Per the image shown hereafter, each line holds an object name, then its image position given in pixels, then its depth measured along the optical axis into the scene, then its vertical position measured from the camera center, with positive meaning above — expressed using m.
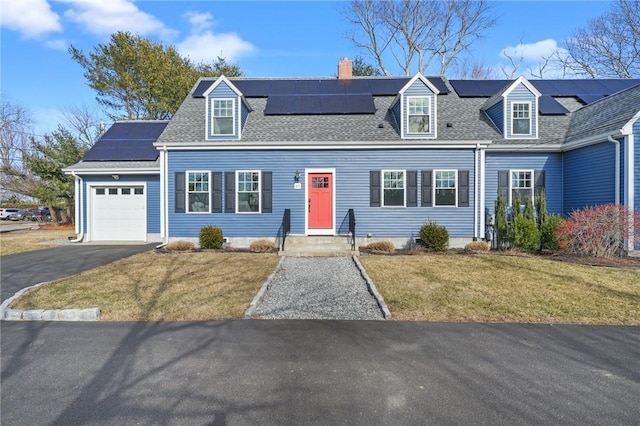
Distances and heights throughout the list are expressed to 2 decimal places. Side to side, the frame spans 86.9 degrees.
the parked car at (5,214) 34.22 -0.40
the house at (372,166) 12.50 +1.57
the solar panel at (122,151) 15.04 +2.66
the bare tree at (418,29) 26.34 +14.10
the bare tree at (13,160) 28.89 +4.64
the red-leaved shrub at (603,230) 10.00 -0.69
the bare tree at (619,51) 22.78 +11.10
